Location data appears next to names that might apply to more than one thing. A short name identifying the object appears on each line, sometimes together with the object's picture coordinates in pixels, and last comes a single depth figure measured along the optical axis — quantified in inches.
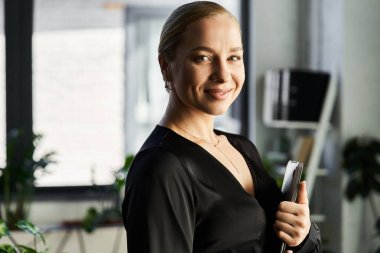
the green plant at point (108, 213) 155.3
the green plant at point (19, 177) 156.3
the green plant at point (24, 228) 73.3
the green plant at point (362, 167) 151.9
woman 41.9
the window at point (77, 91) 184.4
